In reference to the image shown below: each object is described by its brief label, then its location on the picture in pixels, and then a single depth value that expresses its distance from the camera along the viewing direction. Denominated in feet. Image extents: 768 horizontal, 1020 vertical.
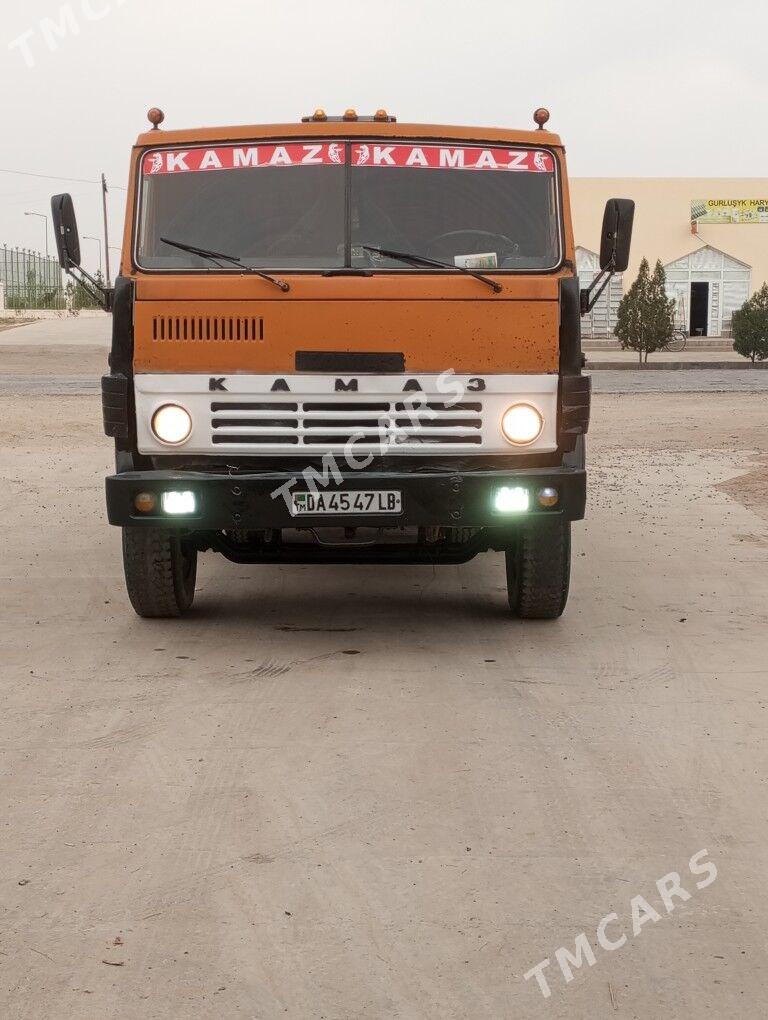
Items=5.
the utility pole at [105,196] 254.06
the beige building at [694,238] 170.09
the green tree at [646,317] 126.82
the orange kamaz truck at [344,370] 22.22
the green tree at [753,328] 124.88
